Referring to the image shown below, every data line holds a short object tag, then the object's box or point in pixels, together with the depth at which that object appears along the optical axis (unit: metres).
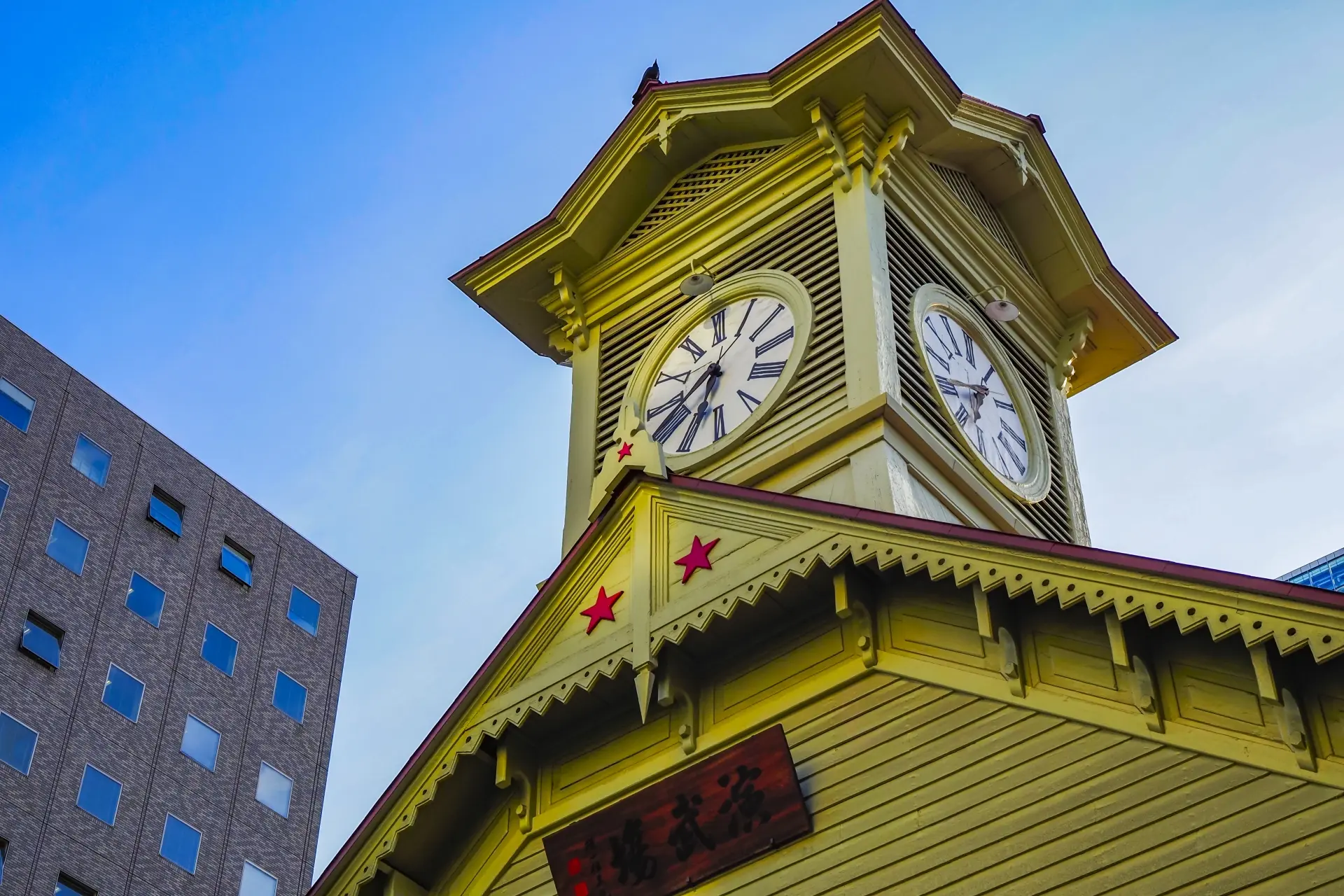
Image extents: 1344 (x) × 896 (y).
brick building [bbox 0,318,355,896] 41.97
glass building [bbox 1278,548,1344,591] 97.56
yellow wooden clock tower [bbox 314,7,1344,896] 11.62
